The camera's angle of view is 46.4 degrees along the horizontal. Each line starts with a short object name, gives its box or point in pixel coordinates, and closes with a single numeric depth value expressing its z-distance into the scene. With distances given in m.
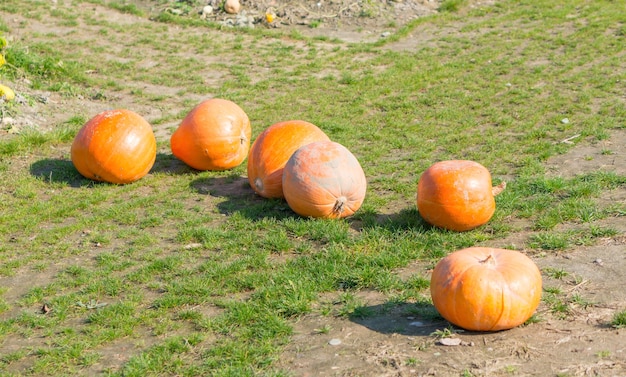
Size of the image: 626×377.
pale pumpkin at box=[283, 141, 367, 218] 6.68
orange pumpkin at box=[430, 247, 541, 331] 4.62
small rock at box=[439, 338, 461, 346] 4.61
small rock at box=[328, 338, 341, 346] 4.80
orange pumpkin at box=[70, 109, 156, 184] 7.96
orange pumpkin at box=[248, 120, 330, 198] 7.38
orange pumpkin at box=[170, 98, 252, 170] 8.20
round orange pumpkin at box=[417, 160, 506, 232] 6.28
